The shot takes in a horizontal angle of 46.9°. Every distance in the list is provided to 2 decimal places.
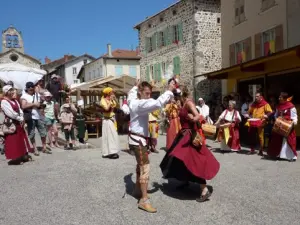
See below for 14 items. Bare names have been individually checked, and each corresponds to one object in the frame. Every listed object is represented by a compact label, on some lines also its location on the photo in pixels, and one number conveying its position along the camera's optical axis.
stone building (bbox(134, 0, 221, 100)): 22.53
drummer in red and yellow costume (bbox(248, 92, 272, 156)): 8.54
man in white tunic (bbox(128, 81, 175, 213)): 4.36
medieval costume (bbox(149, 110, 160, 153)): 9.55
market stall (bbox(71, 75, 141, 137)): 14.68
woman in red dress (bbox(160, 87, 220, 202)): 4.71
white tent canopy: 12.83
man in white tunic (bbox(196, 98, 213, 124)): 12.88
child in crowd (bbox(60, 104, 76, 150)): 9.77
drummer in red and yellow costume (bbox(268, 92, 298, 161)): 7.75
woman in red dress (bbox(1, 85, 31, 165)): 7.19
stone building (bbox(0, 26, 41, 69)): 61.25
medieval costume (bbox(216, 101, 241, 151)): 9.20
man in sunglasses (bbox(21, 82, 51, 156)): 8.33
